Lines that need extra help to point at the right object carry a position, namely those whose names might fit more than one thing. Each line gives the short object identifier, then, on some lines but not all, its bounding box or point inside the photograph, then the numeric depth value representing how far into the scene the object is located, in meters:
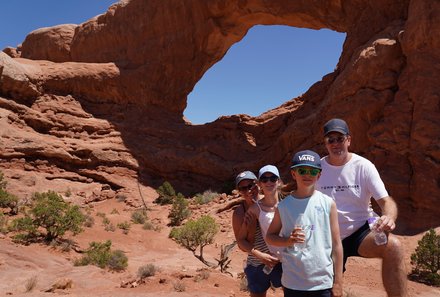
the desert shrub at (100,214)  13.98
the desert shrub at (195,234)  10.62
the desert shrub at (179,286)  6.28
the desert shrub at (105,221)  13.10
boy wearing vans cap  2.39
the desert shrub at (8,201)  12.27
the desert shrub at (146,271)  7.18
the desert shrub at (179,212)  14.38
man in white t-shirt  2.81
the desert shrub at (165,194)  16.33
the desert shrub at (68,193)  15.24
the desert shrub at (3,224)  9.93
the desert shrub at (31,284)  6.06
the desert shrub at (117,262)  8.47
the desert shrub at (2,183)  13.33
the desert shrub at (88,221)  12.32
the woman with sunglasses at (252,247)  3.04
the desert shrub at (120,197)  16.30
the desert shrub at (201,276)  6.97
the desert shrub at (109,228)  12.44
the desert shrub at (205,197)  16.27
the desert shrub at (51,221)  9.76
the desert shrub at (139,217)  14.17
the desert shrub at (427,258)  8.91
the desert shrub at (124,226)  12.82
